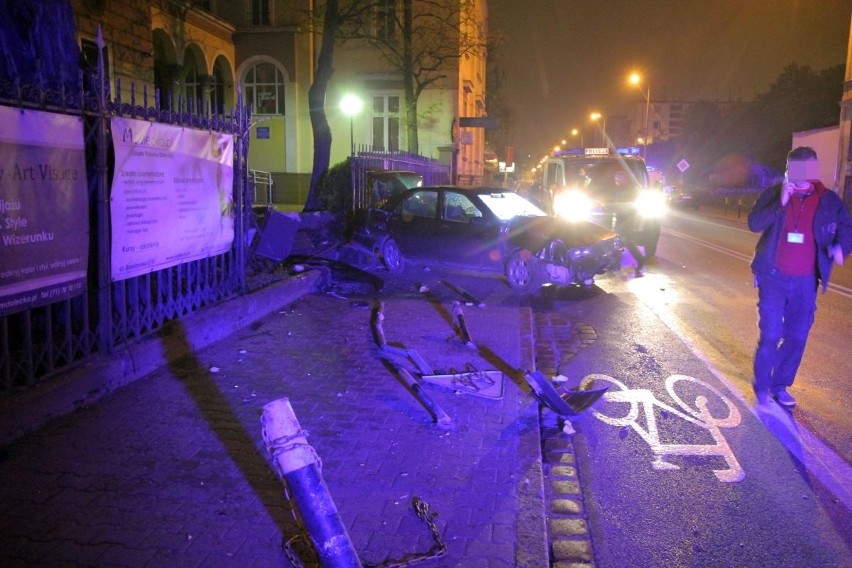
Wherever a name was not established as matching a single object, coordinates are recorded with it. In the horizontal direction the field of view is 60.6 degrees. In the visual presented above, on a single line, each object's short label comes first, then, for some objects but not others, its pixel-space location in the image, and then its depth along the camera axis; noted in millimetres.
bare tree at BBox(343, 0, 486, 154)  26628
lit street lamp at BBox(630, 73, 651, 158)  44156
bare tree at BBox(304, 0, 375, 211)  18859
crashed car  11258
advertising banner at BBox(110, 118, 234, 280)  6086
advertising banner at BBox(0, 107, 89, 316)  4840
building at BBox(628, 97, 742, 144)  157338
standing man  5691
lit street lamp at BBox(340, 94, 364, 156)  26125
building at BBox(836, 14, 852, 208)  35219
